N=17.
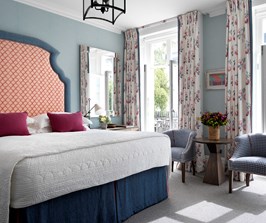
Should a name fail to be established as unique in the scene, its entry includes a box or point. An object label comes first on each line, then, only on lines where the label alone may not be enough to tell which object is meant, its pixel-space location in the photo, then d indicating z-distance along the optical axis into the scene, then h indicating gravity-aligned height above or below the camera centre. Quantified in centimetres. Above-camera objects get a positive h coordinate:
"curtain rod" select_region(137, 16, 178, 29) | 503 +173
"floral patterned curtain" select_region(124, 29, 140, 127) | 555 +61
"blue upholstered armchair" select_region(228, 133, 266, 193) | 319 -71
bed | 181 -53
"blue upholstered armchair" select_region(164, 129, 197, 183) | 393 -69
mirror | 489 +53
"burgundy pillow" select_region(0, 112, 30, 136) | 304 -22
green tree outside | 636 +38
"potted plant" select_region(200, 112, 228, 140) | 389 -27
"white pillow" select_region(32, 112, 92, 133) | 362 -26
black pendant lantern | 420 +175
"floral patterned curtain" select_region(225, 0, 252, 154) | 397 +58
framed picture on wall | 443 +47
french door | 519 +48
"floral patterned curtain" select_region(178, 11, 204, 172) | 454 +53
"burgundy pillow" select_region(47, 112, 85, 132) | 368 -25
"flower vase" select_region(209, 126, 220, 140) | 396 -45
